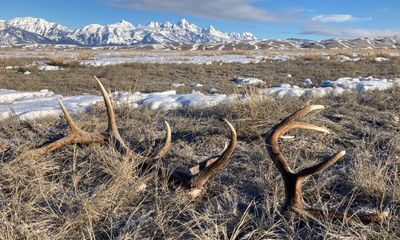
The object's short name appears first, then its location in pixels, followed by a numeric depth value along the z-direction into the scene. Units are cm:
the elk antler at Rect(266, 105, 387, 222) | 269
